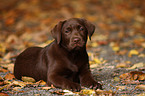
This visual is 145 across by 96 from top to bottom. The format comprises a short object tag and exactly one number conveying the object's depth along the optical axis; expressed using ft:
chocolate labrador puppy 20.68
